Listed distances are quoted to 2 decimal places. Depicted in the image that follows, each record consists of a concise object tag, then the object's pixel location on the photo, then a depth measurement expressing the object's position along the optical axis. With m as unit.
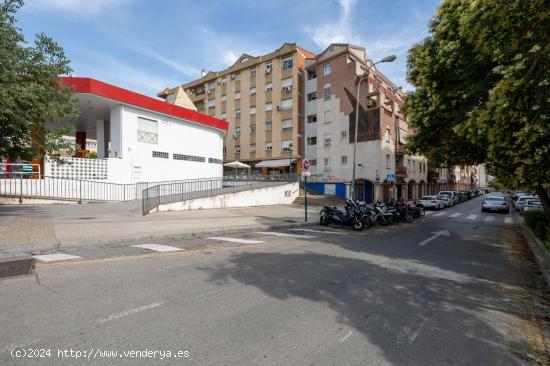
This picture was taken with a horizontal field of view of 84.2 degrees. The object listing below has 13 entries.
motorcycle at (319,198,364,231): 12.73
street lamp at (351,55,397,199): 16.91
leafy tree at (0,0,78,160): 9.66
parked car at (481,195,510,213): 24.83
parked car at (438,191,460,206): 31.94
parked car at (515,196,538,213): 25.76
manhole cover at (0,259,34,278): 5.41
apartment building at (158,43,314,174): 40.38
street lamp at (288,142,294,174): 39.80
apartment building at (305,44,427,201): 33.88
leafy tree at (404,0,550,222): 4.58
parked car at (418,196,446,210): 26.73
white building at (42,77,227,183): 19.64
